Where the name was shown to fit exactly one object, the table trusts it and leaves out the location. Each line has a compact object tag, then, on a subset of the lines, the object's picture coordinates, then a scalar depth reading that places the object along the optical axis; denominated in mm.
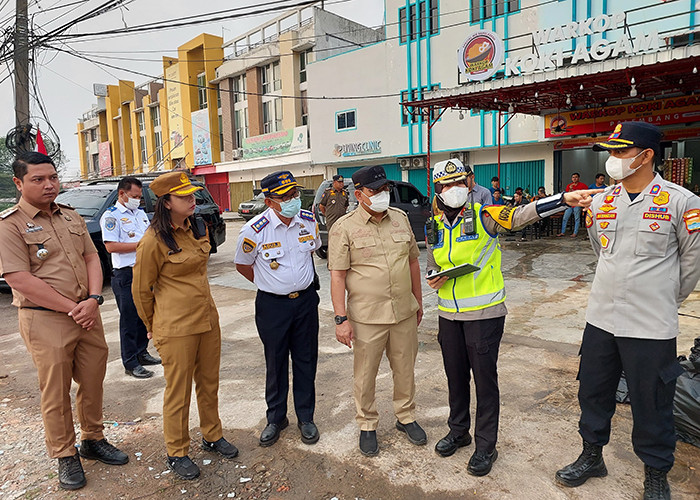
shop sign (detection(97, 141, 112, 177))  42250
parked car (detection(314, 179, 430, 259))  10523
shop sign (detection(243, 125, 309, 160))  24672
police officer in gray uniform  2363
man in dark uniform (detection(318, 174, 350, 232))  9508
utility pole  9570
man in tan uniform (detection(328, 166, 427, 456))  3006
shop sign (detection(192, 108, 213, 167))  30656
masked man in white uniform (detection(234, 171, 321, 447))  3195
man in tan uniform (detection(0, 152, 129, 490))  2750
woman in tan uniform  2803
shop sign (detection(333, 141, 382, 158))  20109
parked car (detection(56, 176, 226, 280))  7906
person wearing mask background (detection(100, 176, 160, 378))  4480
